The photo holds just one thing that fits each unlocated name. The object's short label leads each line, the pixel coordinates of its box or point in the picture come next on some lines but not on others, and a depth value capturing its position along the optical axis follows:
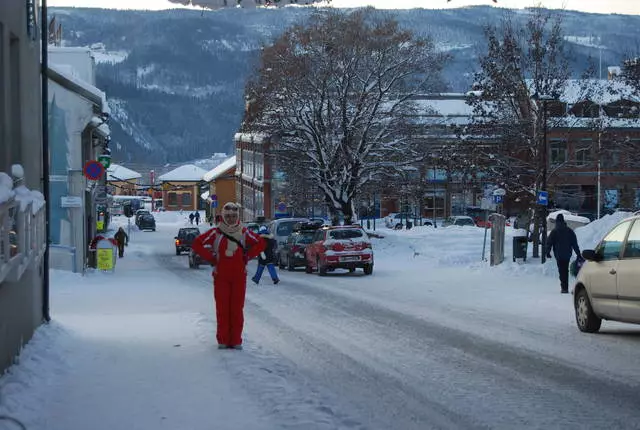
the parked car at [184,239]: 58.62
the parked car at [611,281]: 14.31
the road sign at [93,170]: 32.16
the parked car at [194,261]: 42.26
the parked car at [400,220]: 84.20
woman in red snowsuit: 13.27
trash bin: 32.97
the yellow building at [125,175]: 176.88
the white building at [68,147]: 37.78
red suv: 34.19
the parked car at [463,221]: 80.09
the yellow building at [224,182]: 125.31
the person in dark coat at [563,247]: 23.64
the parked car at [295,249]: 39.81
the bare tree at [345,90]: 50.47
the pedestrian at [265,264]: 29.34
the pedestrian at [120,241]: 53.93
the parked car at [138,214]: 104.57
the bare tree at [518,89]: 43.84
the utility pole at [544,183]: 32.24
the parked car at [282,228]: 45.28
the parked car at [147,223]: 102.56
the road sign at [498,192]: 38.22
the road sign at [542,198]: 36.72
